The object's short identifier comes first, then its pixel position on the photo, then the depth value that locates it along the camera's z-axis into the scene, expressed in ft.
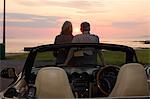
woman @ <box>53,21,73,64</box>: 26.84
